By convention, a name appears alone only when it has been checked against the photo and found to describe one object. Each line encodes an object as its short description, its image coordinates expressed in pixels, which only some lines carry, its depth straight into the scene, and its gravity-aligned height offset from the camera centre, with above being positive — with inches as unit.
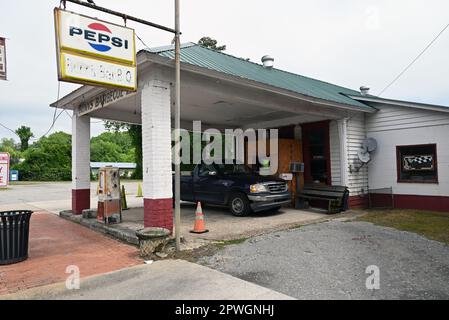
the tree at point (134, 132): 1229.1 +149.2
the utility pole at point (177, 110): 243.6 +45.6
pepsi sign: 221.0 +87.4
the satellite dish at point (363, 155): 457.4 +17.0
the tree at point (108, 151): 3031.3 +208.5
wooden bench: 427.2 -38.1
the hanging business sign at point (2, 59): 290.0 +102.2
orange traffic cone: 309.4 -51.8
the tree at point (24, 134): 2706.7 +323.6
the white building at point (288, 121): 278.4 +62.0
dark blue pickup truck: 383.2 -24.2
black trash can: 228.3 -45.2
